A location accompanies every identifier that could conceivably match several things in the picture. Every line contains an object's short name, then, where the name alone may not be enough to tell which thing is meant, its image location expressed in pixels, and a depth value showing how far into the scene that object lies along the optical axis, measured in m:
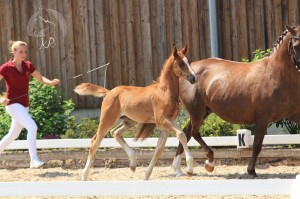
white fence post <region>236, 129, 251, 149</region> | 17.18
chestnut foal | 14.54
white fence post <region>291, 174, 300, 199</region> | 9.90
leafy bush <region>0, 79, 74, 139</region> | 20.71
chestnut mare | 15.36
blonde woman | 15.47
